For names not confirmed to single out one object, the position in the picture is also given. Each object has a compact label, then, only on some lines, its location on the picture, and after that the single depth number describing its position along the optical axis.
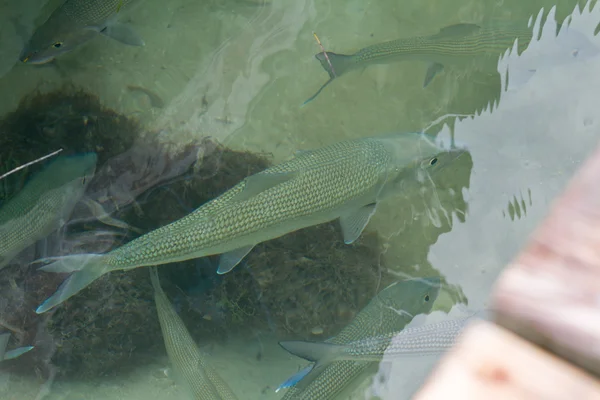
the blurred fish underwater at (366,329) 3.18
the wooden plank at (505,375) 1.07
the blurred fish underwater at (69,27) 3.80
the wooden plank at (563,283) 1.11
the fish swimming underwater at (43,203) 3.53
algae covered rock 3.59
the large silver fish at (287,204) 3.07
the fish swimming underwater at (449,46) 3.92
